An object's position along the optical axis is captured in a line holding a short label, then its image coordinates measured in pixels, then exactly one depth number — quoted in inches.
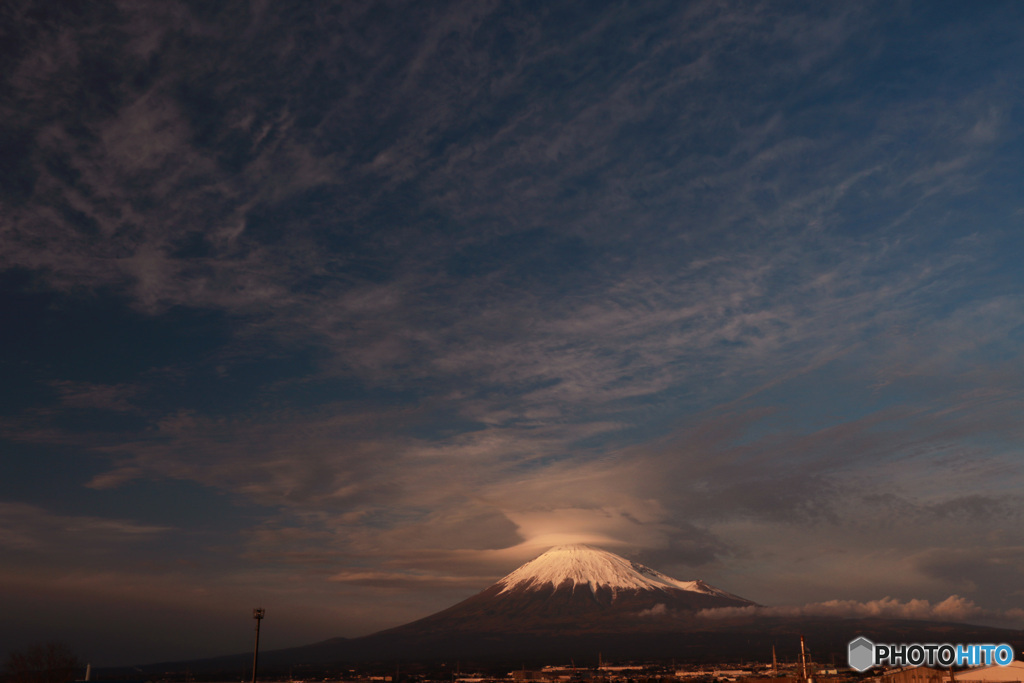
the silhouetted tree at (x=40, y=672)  4308.6
